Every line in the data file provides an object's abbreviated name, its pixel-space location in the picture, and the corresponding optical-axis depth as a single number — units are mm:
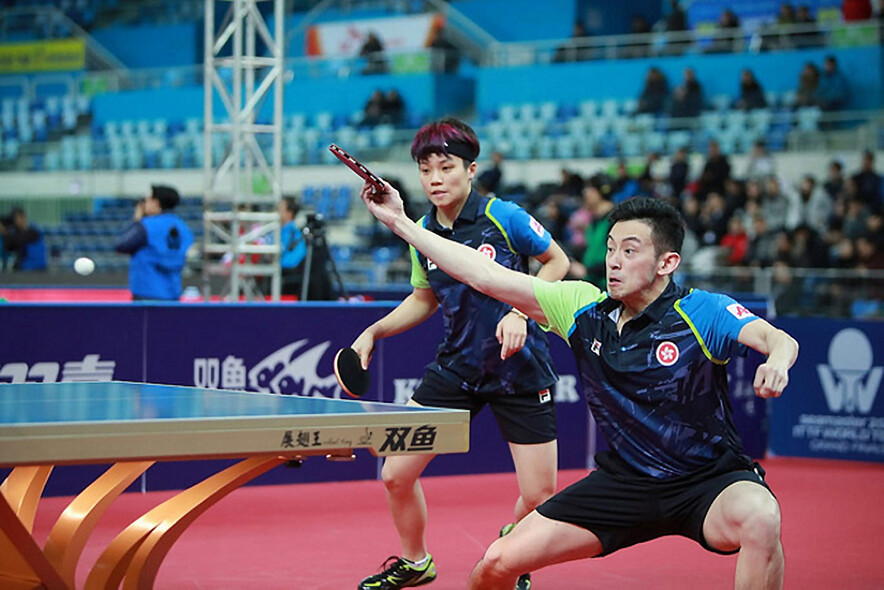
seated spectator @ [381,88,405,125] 23203
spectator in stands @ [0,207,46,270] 18234
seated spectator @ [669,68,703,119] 19281
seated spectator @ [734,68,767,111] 18984
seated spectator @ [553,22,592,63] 22953
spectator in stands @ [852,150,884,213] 15203
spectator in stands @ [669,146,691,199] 16688
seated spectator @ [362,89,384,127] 23438
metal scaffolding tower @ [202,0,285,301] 12578
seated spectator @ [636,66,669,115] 20031
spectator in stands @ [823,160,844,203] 15570
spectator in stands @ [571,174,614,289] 12172
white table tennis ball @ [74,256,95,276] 12094
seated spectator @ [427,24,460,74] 24406
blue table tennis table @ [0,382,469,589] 3053
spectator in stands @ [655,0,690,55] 21406
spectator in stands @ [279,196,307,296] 13141
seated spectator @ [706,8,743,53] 20703
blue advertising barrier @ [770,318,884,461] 10180
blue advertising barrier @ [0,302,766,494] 7973
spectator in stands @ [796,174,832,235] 15441
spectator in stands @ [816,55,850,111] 18297
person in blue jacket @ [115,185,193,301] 11250
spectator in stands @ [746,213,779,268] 14617
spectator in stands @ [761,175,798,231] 15456
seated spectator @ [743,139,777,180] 16906
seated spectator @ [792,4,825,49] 19703
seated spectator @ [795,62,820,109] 18438
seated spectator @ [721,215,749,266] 15019
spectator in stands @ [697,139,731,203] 16266
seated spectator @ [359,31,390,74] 25156
